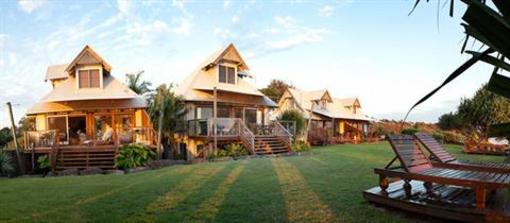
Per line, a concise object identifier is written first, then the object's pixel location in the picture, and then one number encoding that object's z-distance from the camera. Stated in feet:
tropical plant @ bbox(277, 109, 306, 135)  84.88
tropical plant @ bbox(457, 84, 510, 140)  69.00
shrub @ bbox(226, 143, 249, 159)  58.49
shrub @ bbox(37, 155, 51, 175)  52.54
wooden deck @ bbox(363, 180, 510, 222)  15.15
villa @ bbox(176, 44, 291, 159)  63.52
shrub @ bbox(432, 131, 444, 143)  91.81
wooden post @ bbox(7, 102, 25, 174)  53.42
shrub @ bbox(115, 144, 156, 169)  49.73
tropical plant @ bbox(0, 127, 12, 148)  74.87
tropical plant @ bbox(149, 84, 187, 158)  60.64
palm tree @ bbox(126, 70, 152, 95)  98.17
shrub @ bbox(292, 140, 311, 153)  65.72
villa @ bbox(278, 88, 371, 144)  102.89
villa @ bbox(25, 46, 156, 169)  52.85
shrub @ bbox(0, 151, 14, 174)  50.21
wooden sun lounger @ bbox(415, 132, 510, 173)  21.58
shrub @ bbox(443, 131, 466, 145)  89.45
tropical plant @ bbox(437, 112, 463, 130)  101.73
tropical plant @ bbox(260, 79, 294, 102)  158.79
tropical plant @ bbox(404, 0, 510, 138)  3.46
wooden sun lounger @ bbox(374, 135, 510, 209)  15.55
